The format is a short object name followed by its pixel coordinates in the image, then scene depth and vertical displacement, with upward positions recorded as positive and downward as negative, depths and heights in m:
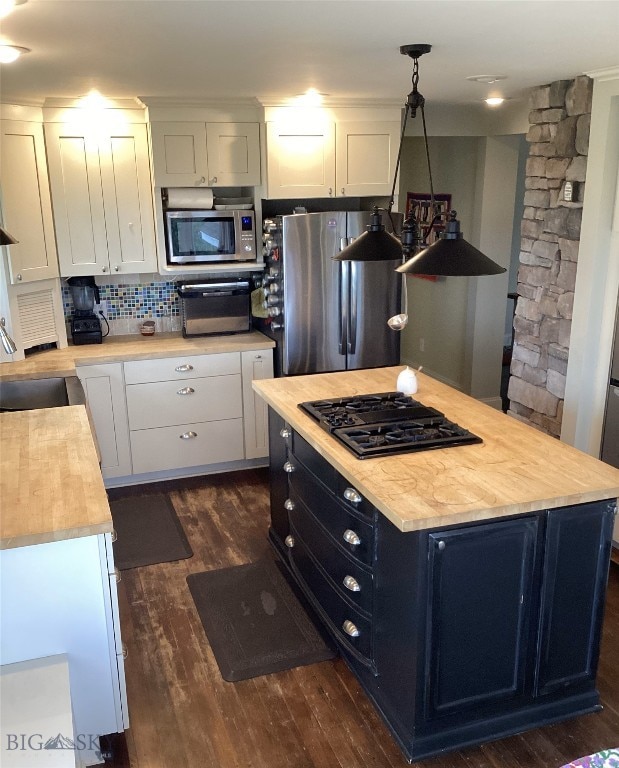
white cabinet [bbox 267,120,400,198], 4.45 +0.25
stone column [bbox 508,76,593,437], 3.71 -0.30
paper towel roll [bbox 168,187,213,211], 4.54 +0.00
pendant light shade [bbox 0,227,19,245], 2.67 -0.15
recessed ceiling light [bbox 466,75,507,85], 3.46 +0.57
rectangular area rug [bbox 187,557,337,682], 2.93 -1.85
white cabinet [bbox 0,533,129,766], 2.19 -1.30
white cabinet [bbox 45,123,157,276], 4.27 +0.01
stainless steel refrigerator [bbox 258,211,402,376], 4.40 -0.63
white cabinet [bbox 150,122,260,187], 4.36 +0.27
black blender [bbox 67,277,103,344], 4.59 -0.73
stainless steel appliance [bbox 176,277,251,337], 4.74 -0.71
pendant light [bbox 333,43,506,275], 2.34 -0.19
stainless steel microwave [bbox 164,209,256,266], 4.55 -0.24
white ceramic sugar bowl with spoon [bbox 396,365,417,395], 3.38 -0.86
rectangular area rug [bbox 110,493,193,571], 3.76 -1.85
